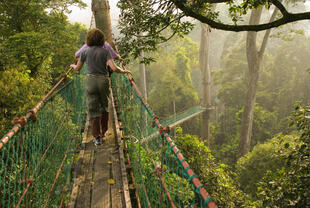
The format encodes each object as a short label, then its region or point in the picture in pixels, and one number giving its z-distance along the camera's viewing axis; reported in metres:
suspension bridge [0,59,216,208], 1.40
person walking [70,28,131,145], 2.26
